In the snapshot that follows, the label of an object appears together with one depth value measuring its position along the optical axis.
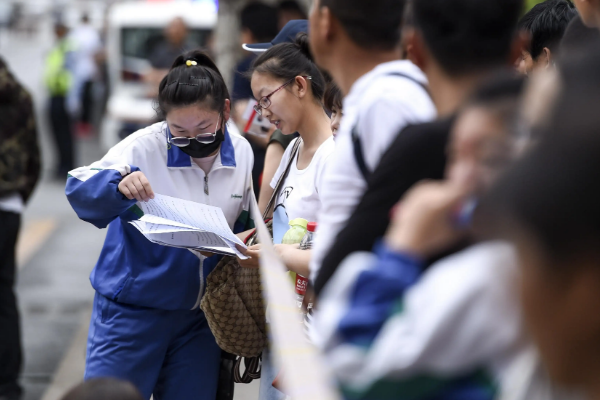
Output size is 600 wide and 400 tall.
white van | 27.50
